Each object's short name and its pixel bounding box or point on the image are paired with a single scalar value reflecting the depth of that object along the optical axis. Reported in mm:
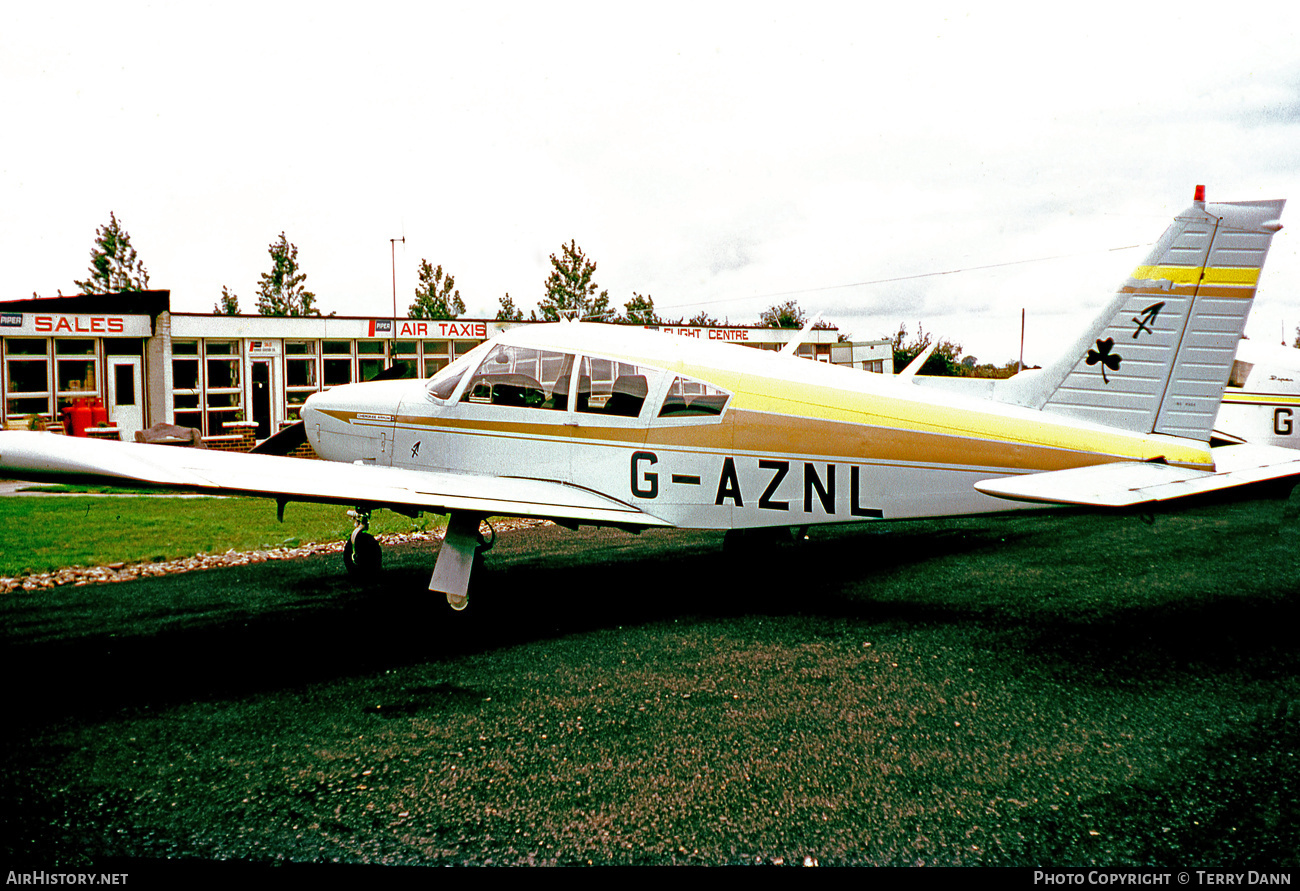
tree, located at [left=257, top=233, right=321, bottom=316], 49812
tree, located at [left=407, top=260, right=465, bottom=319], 51250
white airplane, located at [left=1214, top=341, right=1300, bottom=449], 10998
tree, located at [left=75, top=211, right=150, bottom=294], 52281
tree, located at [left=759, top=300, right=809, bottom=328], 48600
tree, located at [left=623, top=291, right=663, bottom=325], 46812
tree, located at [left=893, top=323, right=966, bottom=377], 44344
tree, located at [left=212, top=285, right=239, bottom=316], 56772
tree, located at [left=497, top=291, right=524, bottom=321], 54938
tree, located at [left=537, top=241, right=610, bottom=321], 41250
